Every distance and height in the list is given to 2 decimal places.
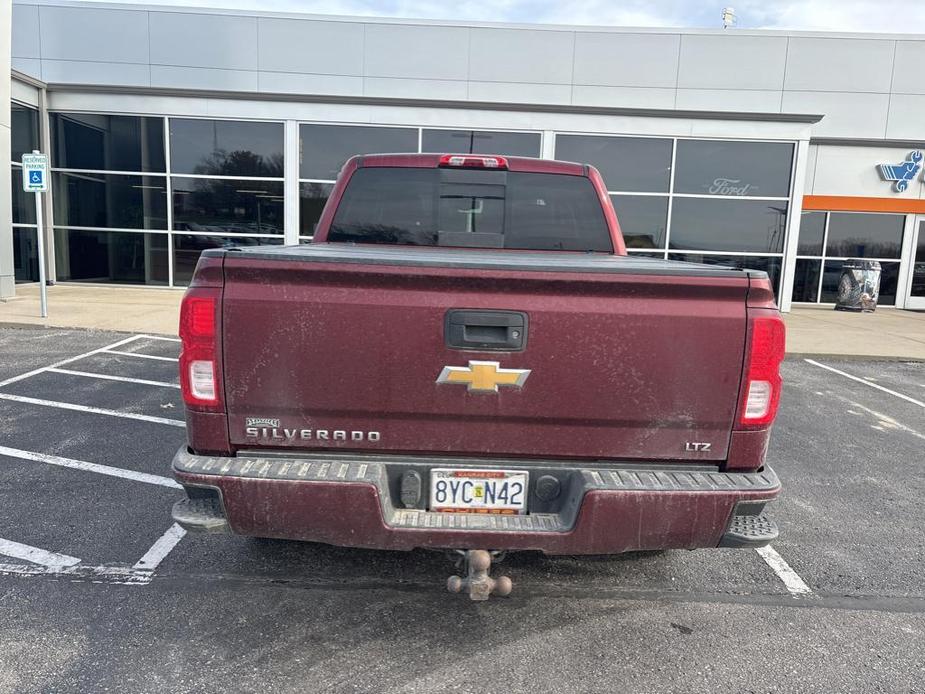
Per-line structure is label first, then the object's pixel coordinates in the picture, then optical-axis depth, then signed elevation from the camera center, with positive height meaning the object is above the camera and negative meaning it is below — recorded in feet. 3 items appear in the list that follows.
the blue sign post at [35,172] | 33.86 +3.23
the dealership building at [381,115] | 51.44 +10.75
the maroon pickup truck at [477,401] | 7.95 -1.84
